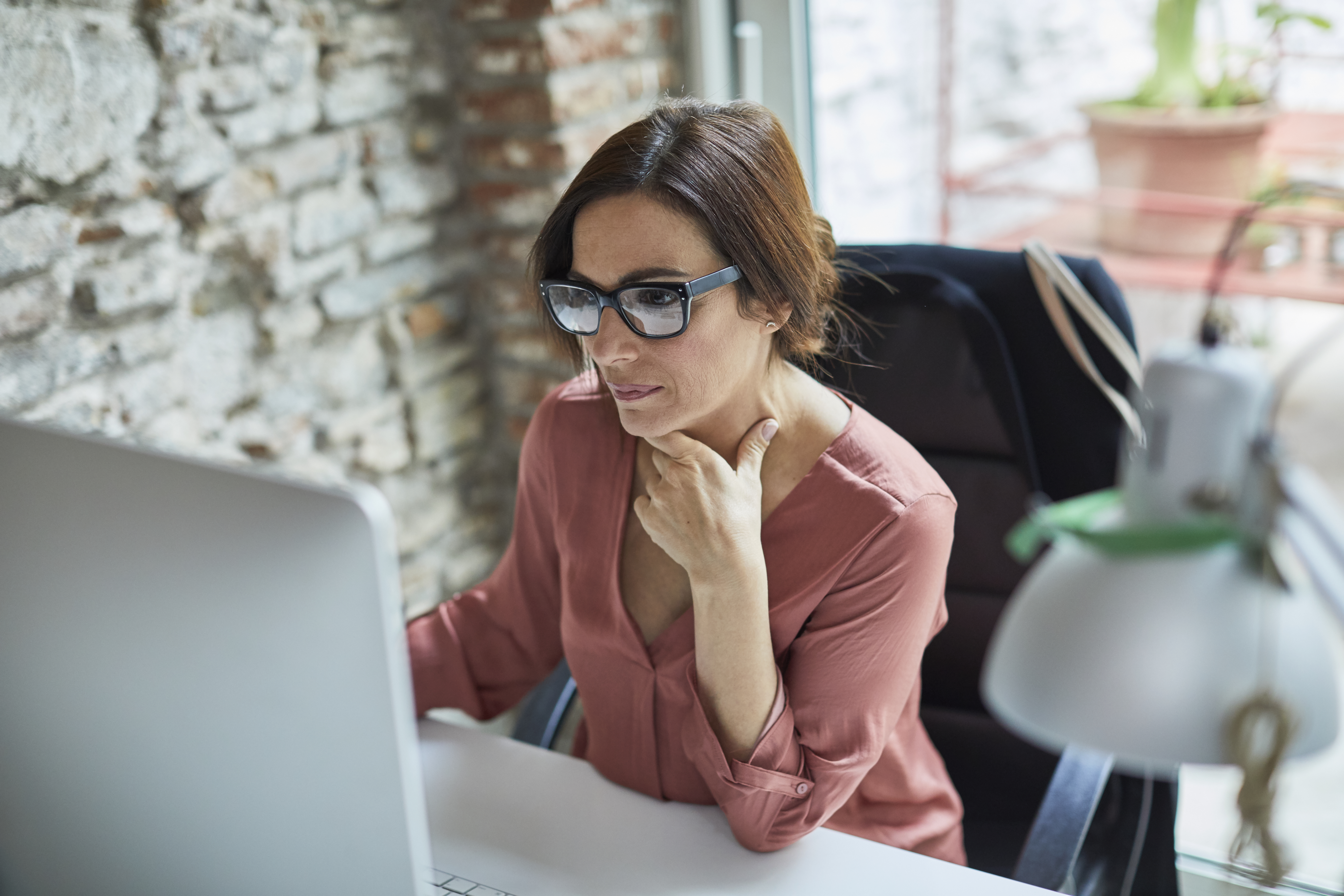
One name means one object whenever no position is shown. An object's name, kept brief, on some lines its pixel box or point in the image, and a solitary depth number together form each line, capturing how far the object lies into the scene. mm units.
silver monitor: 626
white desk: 981
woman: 1050
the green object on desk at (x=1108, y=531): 495
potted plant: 1831
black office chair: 1252
